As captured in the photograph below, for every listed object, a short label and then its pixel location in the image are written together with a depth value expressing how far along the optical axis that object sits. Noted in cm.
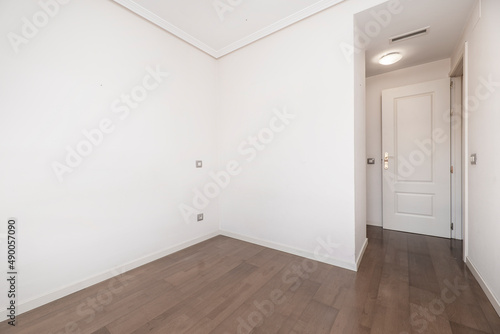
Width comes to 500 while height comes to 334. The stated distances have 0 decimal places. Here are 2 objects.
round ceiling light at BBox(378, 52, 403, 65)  288
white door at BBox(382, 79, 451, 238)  306
